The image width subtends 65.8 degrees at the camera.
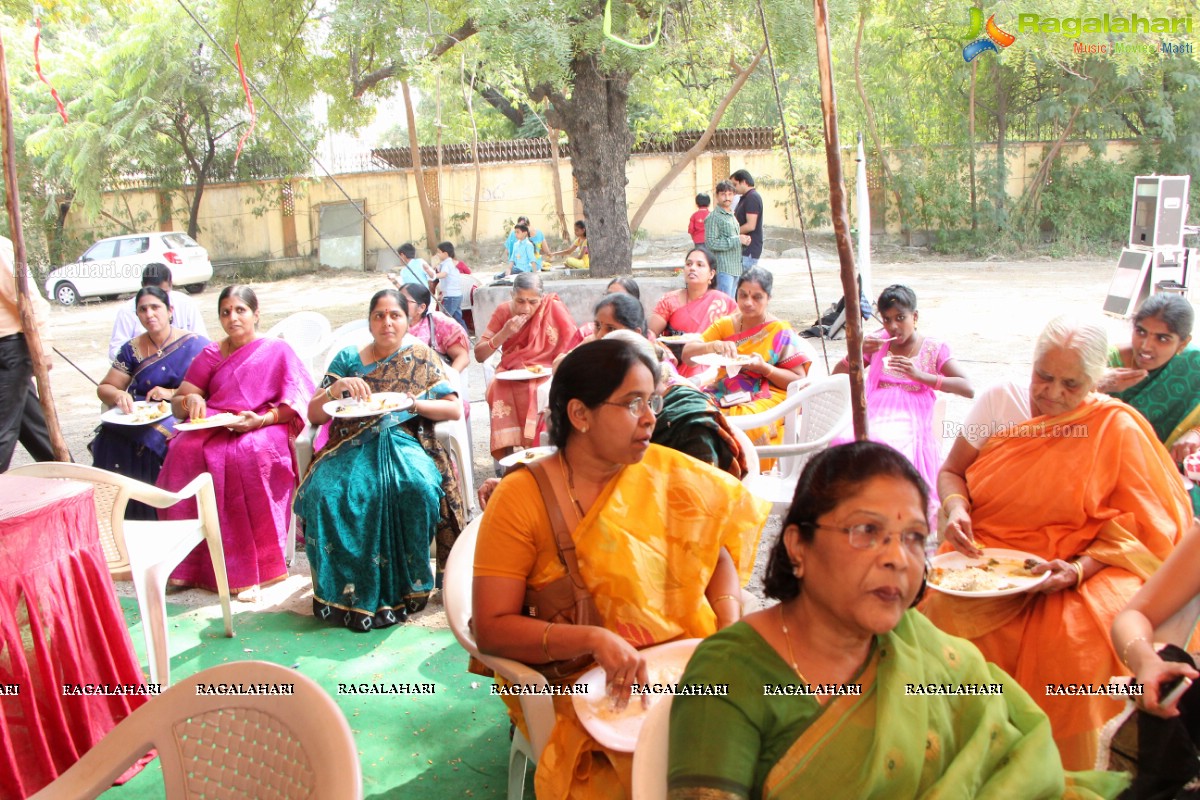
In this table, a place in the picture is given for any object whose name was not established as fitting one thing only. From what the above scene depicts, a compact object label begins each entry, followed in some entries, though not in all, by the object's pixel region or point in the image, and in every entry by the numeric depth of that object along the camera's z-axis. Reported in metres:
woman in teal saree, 4.28
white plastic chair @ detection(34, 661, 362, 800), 1.64
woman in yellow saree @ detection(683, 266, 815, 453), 5.15
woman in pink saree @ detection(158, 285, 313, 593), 4.79
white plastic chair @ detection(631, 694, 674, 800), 1.63
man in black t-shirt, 10.70
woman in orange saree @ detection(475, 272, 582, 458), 6.30
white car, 18.94
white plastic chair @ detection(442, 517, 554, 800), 2.29
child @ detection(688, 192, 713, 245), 12.02
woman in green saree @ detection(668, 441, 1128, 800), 1.61
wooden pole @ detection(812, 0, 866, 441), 2.54
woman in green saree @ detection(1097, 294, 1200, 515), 3.54
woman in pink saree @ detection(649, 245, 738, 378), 6.46
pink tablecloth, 2.66
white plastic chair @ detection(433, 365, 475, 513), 4.87
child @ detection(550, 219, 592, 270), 13.07
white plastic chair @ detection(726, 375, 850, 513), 4.36
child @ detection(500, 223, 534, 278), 13.60
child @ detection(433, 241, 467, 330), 12.21
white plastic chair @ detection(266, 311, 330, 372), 7.09
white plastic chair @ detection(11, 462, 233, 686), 3.48
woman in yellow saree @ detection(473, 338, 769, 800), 2.30
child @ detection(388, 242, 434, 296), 10.69
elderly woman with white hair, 2.58
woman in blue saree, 5.14
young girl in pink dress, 4.69
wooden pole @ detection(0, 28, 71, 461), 3.57
